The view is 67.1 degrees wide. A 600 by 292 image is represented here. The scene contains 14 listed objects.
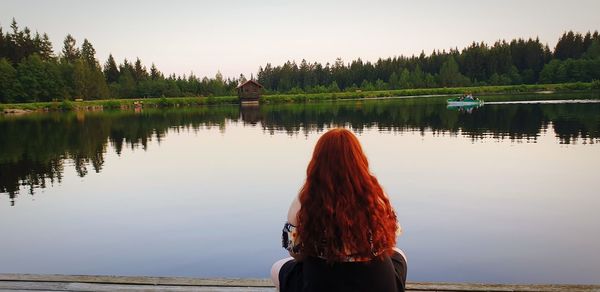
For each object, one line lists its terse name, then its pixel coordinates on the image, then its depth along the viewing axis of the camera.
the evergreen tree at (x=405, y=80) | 124.75
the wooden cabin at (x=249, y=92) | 97.51
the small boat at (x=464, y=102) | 60.66
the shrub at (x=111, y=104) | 92.00
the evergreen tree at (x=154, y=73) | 128.38
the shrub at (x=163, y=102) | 97.94
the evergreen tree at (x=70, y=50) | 115.44
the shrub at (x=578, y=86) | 101.66
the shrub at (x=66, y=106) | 85.93
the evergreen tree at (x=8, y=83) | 83.25
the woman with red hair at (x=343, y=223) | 2.46
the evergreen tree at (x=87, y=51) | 114.53
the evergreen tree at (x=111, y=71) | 118.06
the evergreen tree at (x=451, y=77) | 125.44
